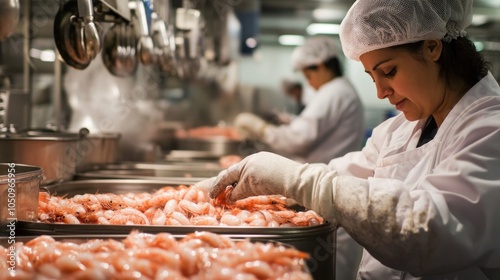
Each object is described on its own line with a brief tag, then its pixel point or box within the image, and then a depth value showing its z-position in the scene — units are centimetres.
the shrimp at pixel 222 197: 204
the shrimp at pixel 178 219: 179
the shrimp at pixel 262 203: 208
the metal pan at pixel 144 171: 295
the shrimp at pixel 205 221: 179
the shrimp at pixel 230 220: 178
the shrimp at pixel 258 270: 124
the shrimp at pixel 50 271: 118
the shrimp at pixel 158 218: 181
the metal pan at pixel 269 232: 159
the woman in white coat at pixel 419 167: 158
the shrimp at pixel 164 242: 136
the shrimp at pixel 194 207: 195
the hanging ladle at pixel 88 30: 214
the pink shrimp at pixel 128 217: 180
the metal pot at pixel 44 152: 227
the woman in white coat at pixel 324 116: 466
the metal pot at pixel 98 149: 303
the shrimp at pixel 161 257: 126
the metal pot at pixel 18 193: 159
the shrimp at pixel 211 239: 142
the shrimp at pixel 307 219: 180
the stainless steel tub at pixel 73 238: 146
